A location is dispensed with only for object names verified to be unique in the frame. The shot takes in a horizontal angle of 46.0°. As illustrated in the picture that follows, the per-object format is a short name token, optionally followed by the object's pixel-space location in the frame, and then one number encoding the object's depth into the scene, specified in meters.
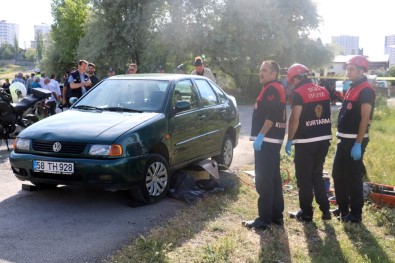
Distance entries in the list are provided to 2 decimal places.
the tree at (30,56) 132.35
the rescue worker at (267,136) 4.93
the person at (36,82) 17.08
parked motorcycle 9.83
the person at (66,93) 9.88
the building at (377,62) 75.62
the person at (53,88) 16.47
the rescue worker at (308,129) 5.12
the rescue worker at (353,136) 5.12
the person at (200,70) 10.54
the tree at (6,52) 135.62
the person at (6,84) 19.49
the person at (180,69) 12.30
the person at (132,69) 11.20
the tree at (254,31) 25.33
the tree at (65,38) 38.72
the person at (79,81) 9.38
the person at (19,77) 20.32
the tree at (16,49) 131.43
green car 5.30
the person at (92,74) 10.22
